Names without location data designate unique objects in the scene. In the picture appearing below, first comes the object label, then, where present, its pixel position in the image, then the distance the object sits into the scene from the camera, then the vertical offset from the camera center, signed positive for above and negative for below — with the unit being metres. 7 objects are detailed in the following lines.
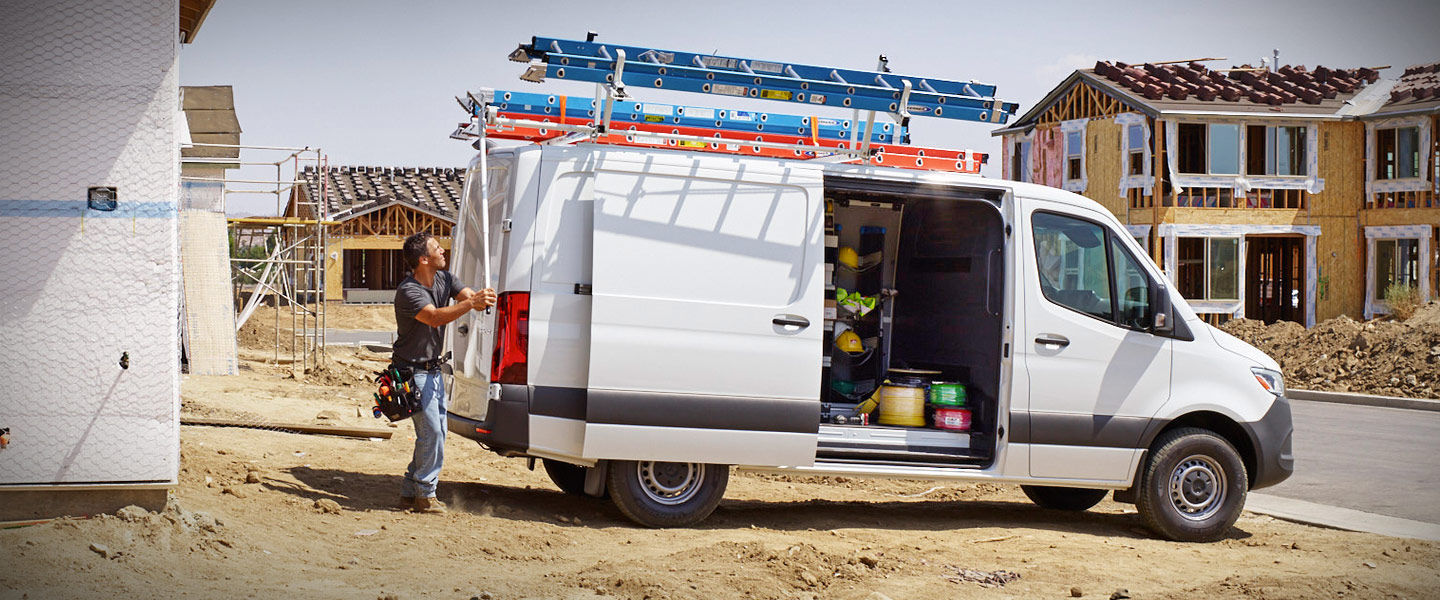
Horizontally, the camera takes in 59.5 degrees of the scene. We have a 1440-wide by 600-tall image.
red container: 8.47 -0.79
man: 7.64 -0.32
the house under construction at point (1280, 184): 32.03 +3.22
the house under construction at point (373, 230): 49.78 +2.47
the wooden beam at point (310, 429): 11.32 -1.26
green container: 8.56 -0.63
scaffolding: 21.45 +0.76
